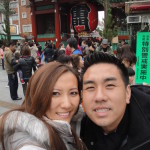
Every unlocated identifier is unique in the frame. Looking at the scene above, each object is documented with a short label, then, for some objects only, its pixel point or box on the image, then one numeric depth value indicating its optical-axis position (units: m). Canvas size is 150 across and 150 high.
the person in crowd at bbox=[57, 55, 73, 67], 3.31
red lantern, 13.58
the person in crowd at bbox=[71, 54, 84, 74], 3.41
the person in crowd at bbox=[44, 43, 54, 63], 7.50
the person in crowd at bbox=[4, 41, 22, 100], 5.12
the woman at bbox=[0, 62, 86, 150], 1.04
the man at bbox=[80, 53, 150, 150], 1.10
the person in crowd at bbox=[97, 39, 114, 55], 5.49
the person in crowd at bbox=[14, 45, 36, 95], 4.40
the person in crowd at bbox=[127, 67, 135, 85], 2.81
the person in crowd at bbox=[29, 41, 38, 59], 8.04
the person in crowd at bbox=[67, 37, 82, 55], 4.62
